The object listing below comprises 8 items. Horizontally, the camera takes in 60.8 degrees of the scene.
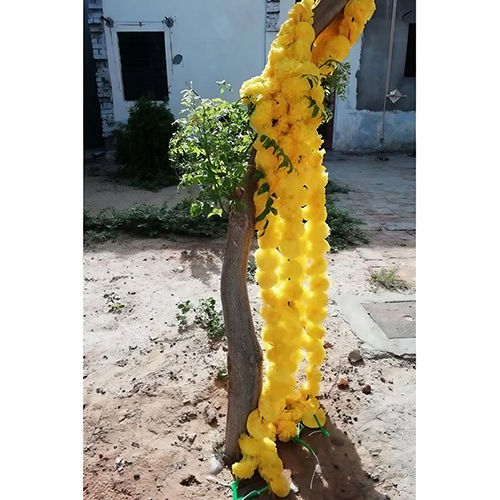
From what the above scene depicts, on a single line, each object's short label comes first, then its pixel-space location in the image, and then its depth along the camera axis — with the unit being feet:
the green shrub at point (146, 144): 26.76
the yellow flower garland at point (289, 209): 5.77
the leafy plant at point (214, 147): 6.04
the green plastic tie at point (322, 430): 8.02
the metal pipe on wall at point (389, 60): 32.04
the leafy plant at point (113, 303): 12.62
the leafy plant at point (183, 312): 11.71
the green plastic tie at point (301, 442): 7.65
